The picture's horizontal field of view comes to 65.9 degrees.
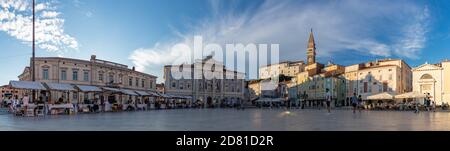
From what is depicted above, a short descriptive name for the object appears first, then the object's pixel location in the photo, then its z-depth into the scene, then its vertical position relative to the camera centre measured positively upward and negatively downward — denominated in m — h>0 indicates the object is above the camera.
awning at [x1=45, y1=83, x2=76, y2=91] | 23.49 -0.09
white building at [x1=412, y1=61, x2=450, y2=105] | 52.94 +0.93
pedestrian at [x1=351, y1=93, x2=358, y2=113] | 22.52 -0.97
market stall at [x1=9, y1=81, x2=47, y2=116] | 19.62 -1.09
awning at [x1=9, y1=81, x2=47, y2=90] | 20.25 +0.04
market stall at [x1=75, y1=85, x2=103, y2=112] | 26.44 -1.47
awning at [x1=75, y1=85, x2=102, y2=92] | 27.27 -0.19
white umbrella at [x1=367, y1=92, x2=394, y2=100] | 35.79 -1.07
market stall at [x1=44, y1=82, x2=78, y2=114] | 22.09 -1.22
